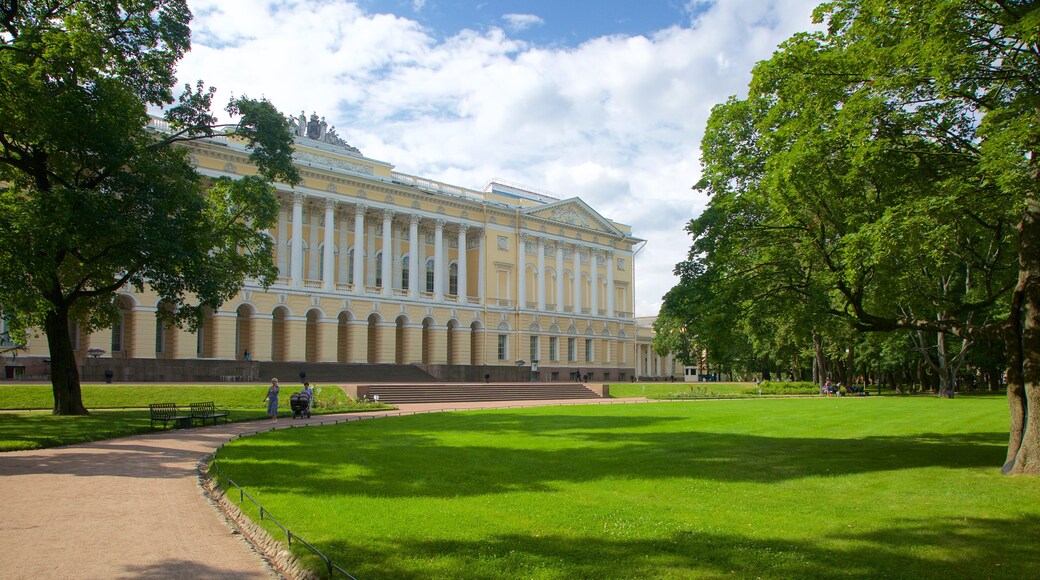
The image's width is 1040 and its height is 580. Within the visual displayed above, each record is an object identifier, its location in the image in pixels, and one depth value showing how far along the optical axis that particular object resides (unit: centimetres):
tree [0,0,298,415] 1853
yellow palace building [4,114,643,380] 4922
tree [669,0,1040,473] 1151
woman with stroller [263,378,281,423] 2623
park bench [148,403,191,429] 2188
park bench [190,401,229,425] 2359
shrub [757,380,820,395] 5453
